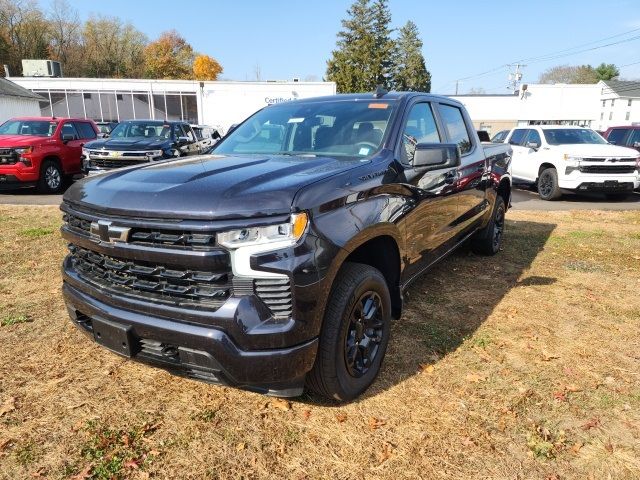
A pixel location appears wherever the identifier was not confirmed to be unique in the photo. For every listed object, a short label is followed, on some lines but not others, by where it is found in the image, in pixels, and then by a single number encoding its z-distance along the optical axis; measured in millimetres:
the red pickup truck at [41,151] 10422
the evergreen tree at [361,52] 56938
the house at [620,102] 57600
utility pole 61312
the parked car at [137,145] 10086
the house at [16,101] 27188
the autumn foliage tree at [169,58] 65956
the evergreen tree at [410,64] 64750
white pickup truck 10484
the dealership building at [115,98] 33625
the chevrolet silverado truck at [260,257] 2104
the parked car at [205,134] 6107
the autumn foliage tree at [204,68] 73500
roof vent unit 37688
